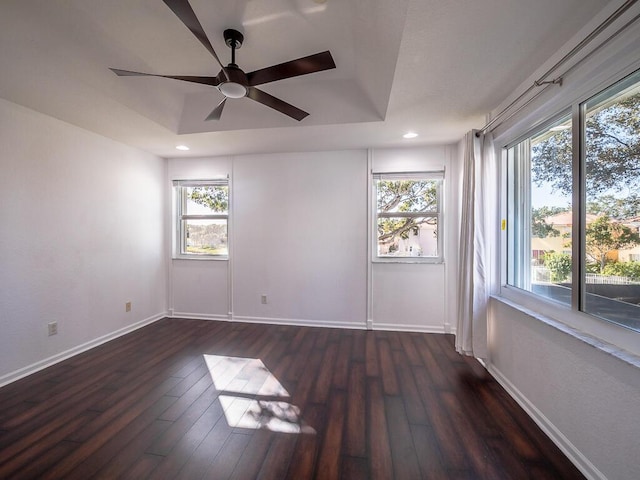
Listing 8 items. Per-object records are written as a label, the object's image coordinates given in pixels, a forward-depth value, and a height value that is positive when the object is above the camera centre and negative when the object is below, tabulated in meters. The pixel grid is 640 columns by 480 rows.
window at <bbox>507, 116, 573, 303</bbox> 1.65 +0.22
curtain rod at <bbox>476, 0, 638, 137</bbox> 1.10 +0.99
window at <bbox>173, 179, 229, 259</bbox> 3.79 +0.31
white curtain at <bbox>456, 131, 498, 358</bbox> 2.31 +0.06
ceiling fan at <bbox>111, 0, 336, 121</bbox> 1.44 +1.06
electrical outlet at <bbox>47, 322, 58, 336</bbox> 2.45 -0.87
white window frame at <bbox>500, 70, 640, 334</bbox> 1.25 -0.16
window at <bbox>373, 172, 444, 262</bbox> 3.32 +0.31
